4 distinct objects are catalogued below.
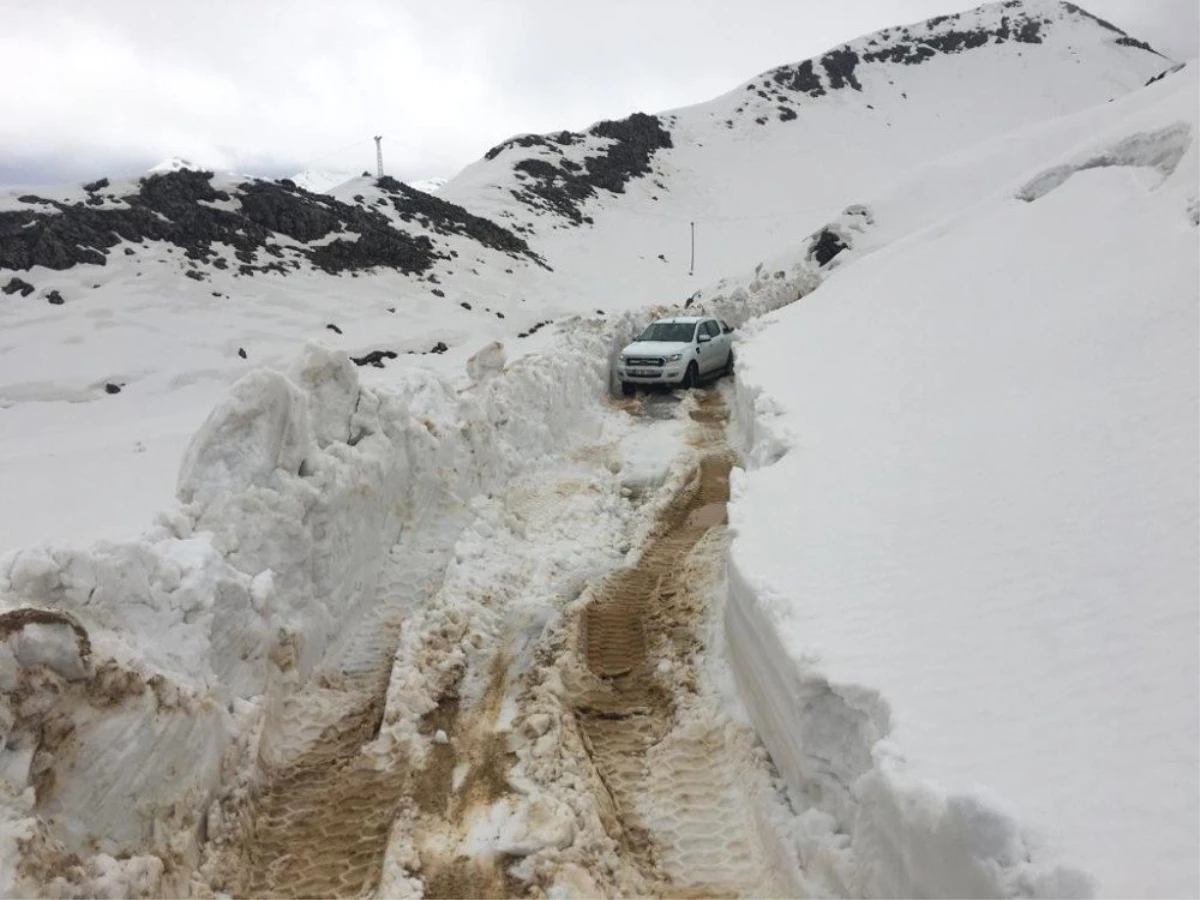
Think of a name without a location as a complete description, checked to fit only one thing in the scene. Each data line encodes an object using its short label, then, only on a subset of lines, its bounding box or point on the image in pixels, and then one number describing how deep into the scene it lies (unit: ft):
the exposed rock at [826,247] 81.41
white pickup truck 48.26
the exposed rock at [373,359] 48.83
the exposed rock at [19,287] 47.70
